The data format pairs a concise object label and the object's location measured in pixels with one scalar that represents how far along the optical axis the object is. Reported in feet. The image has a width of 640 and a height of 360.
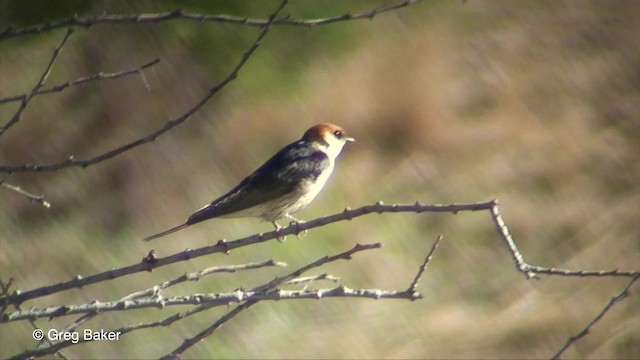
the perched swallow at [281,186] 33.76
